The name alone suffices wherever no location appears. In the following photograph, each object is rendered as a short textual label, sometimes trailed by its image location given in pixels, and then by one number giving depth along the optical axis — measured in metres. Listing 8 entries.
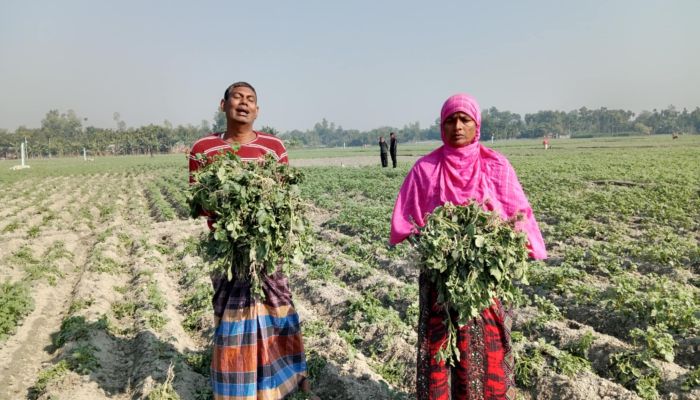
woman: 2.88
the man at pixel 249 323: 3.35
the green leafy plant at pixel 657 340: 4.19
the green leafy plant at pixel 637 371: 3.88
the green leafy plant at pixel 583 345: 4.48
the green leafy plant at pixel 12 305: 5.54
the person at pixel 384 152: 24.42
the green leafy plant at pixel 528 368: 4.14
